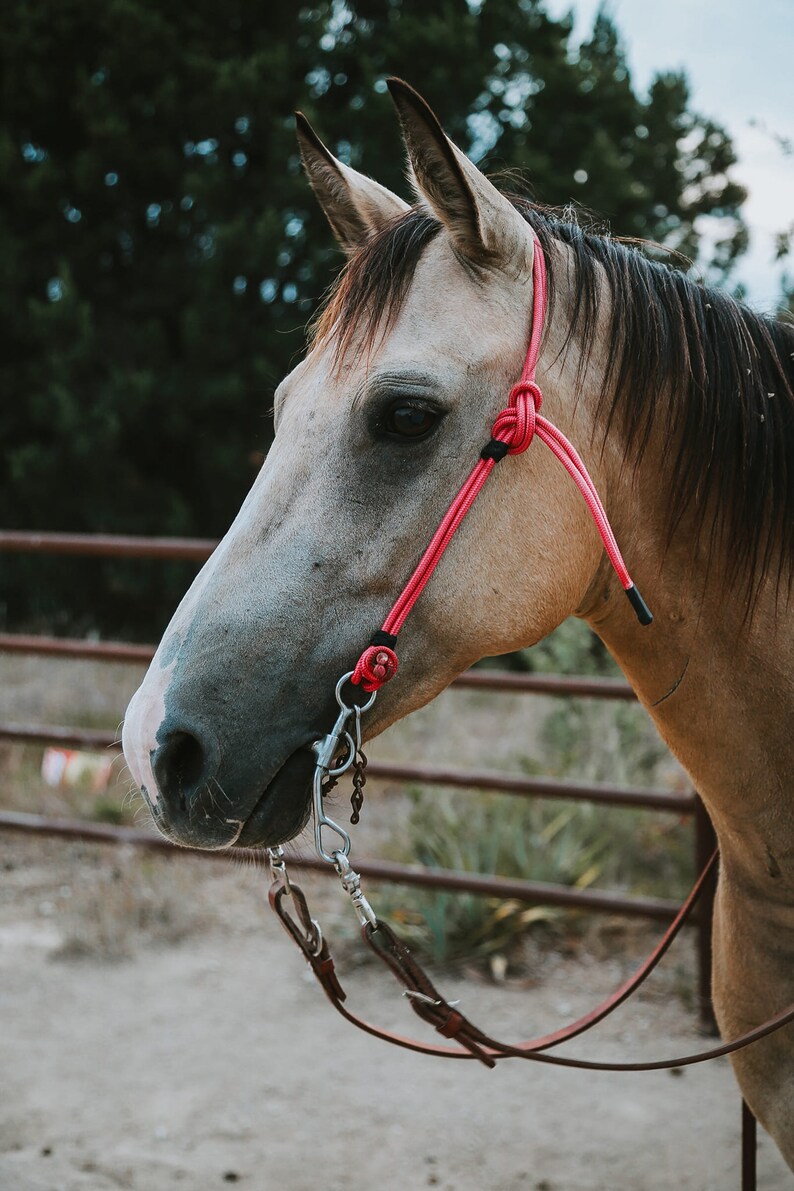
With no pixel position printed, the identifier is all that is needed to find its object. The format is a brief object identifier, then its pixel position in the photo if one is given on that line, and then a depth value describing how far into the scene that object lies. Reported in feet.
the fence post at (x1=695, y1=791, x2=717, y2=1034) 9.95
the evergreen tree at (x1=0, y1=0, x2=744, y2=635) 25.36
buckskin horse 4.16
